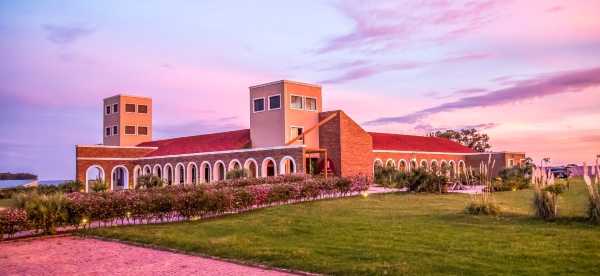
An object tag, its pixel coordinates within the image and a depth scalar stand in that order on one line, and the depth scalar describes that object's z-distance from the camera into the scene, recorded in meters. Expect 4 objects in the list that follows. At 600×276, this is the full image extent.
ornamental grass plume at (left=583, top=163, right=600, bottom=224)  12.05
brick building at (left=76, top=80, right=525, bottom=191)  33.19
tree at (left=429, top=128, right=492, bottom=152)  70.69
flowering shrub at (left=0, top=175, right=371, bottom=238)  14.07
